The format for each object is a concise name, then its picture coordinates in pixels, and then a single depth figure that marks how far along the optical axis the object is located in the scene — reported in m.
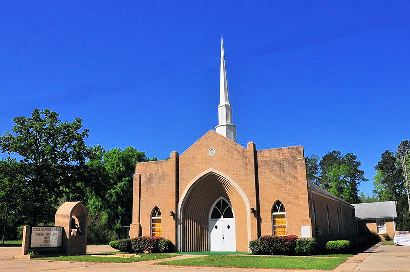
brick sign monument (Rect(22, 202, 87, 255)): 23.83
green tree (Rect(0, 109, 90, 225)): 37.94
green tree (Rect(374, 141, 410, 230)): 77.25
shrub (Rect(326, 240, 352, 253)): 24.00
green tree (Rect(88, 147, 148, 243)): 50.94
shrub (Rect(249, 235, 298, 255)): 23.12
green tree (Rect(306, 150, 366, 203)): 80.25
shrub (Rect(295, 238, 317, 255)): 22.73
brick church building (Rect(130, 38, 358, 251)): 25.00
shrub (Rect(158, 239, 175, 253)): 26.78
